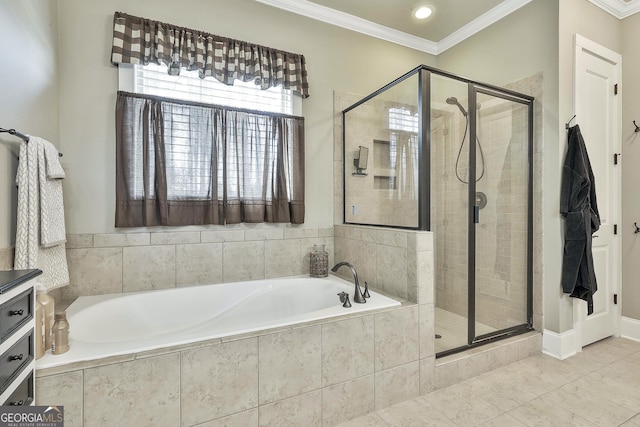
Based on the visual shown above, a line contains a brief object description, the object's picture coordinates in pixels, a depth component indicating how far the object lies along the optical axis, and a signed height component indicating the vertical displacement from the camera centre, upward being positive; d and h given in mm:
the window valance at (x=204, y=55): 2164 +1176
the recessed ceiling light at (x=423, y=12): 2811 +1778
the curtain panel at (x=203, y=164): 2199 +338
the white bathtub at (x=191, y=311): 1396 -660
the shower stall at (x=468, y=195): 2338 +80
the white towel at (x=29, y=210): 1537 -2
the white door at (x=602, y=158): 2490 +377
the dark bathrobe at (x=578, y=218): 2293 -113
